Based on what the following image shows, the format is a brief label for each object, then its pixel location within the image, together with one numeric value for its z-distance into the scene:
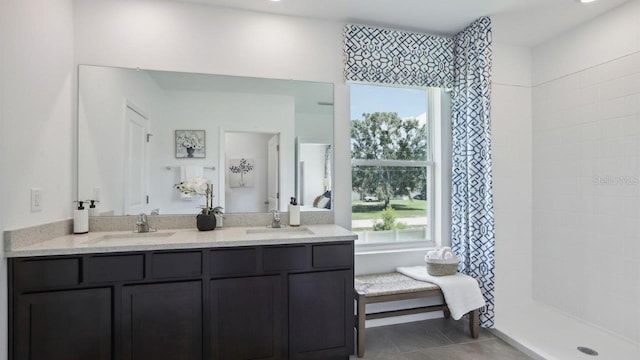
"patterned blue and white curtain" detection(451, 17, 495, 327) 2.73
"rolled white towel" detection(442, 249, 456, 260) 2.73
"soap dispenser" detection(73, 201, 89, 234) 2.20
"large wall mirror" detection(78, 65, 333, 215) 2.38
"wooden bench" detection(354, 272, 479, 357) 2.38
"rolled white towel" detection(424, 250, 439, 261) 2.75
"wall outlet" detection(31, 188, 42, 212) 1.88
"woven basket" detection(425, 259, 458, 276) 2.72
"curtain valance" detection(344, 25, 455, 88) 2.75
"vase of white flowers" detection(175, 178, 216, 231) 2.39
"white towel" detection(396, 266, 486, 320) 2.54
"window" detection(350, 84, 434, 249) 3.06
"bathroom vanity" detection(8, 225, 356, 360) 1.78
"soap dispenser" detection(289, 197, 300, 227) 2.60
